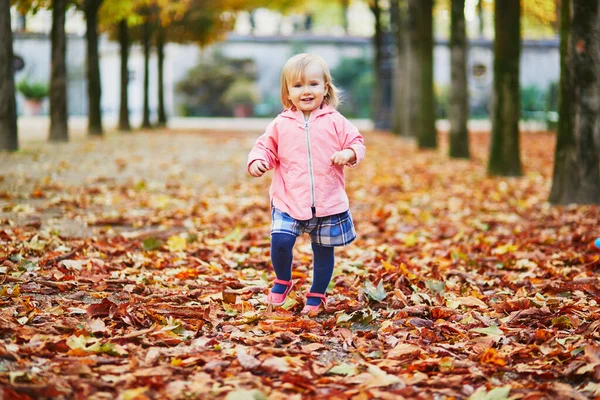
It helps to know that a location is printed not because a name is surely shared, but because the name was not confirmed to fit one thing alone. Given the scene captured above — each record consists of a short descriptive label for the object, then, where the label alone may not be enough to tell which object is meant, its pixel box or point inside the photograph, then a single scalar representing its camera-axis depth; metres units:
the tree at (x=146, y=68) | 29.56
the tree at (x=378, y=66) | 28.64
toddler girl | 4.36
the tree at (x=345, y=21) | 53.52
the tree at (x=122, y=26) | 21.50
